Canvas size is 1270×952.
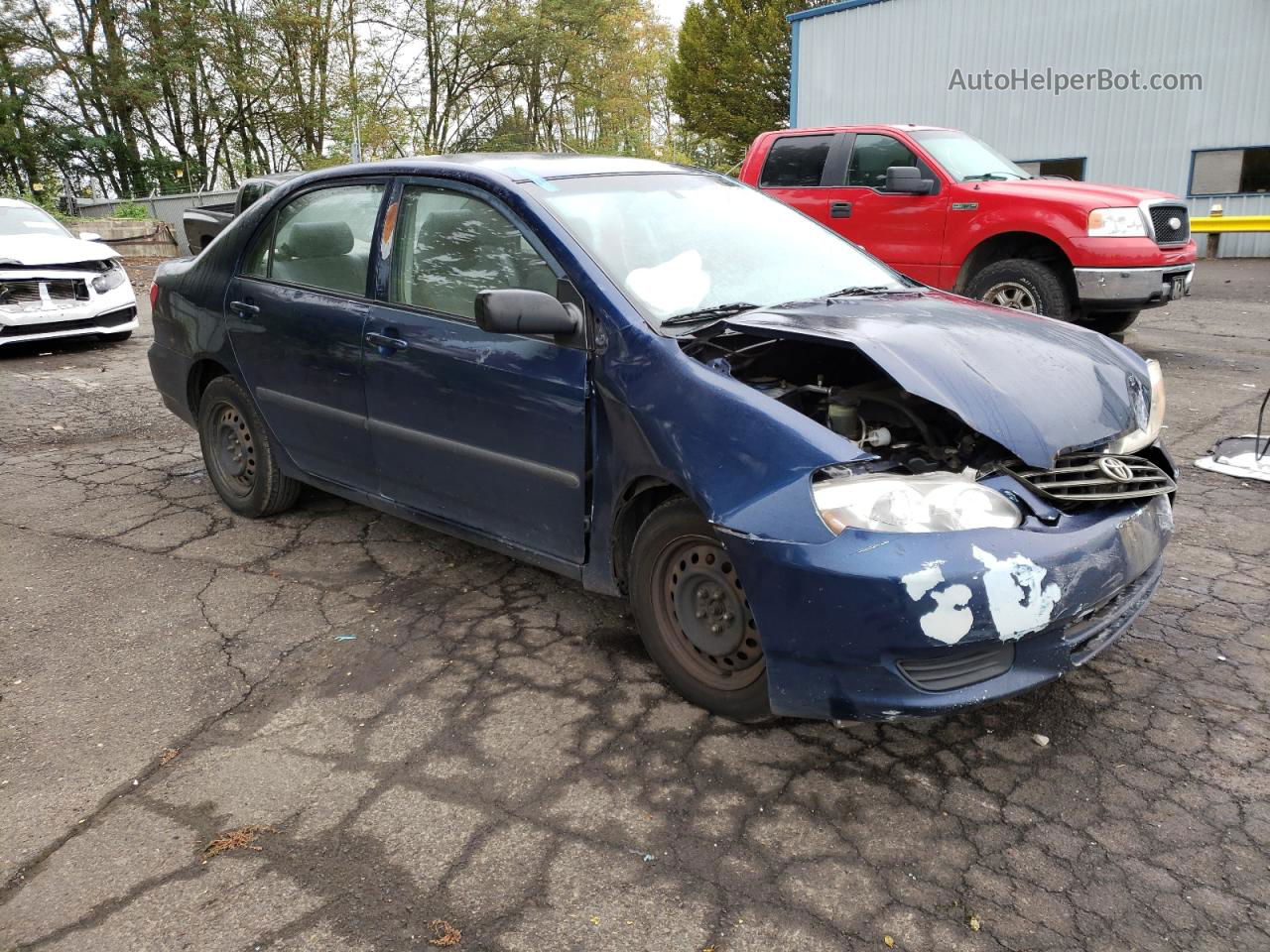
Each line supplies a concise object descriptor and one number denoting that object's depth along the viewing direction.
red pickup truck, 7.31
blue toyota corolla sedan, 2.44
